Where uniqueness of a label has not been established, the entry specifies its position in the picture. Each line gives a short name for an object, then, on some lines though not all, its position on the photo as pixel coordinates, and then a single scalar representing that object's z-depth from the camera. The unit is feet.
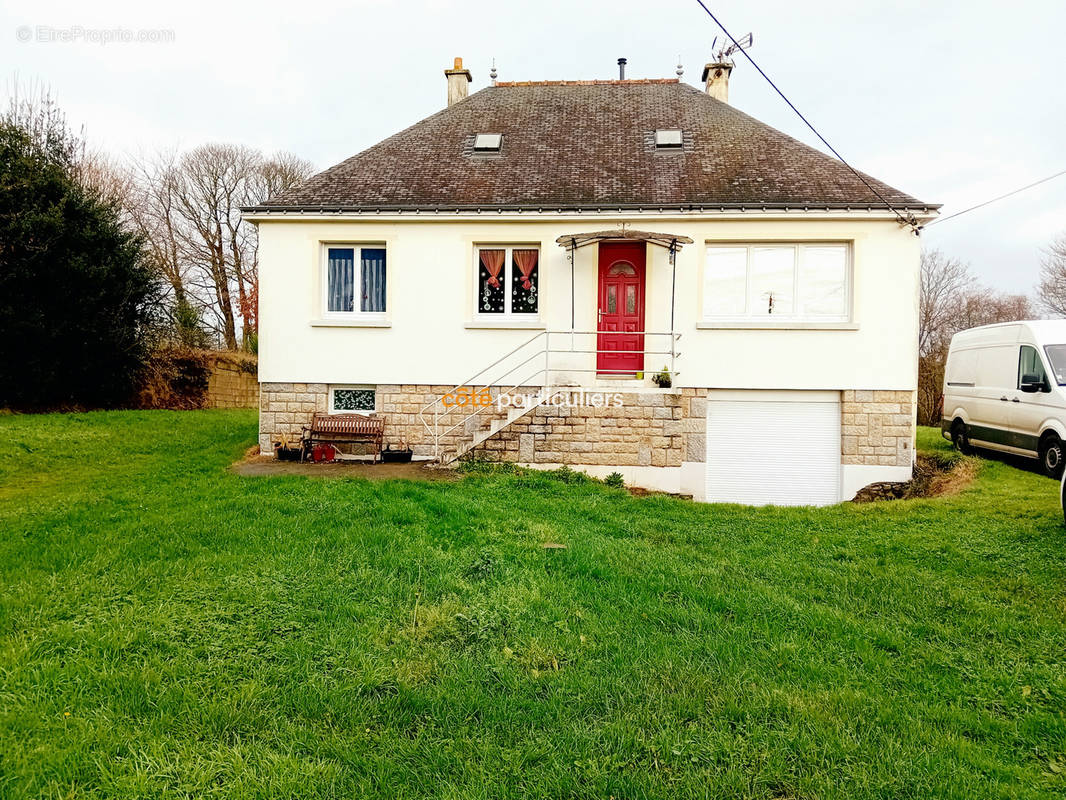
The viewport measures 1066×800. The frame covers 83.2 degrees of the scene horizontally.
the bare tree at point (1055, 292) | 102.42
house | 38.40
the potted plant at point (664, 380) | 38.42
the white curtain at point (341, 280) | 41.37
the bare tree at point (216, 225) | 102.73
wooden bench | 39.06
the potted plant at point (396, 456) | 39.11
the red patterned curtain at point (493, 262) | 40.78
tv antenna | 51.76
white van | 34.37
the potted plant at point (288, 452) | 39.17
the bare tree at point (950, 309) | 102.94
